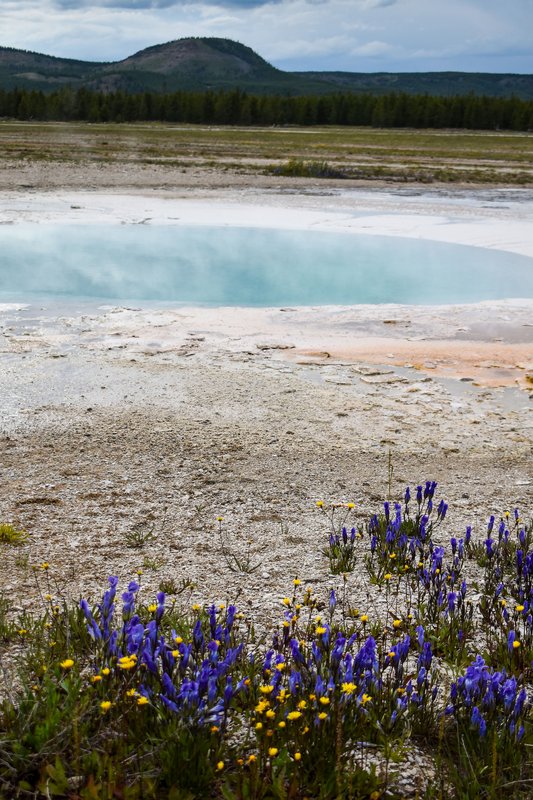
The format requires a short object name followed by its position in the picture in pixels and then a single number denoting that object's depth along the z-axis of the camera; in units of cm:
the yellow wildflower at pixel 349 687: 301
